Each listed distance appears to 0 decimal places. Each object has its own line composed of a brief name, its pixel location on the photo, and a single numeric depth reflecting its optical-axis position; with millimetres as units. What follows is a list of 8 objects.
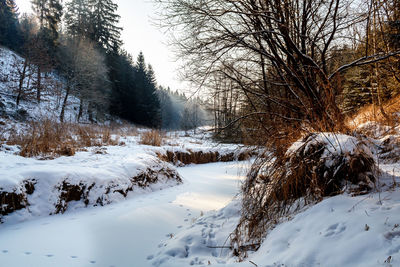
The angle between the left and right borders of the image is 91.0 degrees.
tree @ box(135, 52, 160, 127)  25641
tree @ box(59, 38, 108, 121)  15438
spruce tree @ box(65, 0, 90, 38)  20906
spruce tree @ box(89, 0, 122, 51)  22298
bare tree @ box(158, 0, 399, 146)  2213
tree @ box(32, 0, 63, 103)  20297
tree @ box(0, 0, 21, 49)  18875
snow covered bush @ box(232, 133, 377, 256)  1625
